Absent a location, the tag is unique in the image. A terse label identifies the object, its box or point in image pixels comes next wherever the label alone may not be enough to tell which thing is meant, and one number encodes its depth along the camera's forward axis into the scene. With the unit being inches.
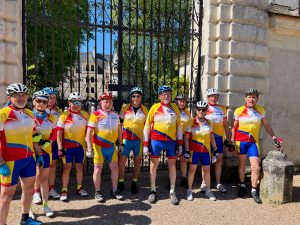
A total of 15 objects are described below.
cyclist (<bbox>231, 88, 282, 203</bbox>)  167.6
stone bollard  158.0
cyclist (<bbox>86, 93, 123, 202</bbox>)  155.3
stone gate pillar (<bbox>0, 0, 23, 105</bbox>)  154.8
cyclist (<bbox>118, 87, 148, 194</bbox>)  166.5
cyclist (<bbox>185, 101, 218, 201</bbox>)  163.8
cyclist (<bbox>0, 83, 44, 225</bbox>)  114.7
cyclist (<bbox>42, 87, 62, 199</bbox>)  154.7
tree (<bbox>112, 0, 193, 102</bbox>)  190.4
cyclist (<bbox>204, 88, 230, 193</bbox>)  175.6
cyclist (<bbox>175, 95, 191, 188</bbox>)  172.1
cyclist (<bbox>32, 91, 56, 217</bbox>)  133.6
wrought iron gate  176.7
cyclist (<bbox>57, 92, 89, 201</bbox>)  154.6
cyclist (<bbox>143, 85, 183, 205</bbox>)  159.7
